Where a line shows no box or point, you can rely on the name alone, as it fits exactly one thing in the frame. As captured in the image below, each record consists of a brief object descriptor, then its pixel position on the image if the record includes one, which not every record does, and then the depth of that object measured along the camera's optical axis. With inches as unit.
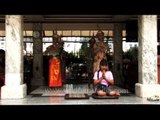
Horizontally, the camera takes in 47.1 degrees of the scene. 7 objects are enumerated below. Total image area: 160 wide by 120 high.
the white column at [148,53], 202.6
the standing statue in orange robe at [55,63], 238.3
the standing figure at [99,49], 241.9
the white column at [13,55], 198.6
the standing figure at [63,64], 258.5
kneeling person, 187.7
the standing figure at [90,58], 261.2
